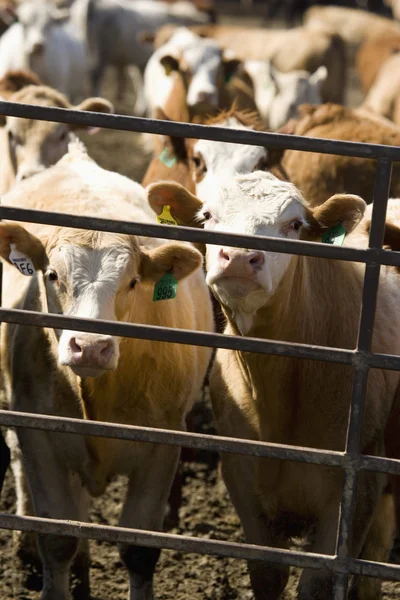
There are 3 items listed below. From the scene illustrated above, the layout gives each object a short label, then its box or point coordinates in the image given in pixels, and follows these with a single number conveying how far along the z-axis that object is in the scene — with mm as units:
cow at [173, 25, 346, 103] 14359
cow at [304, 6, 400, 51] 20578
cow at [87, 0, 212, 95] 16953
